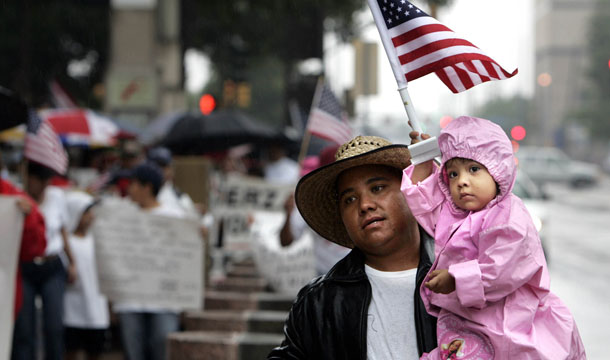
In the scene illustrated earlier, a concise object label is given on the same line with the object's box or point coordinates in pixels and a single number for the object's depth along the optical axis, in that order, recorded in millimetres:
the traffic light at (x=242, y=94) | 31781
